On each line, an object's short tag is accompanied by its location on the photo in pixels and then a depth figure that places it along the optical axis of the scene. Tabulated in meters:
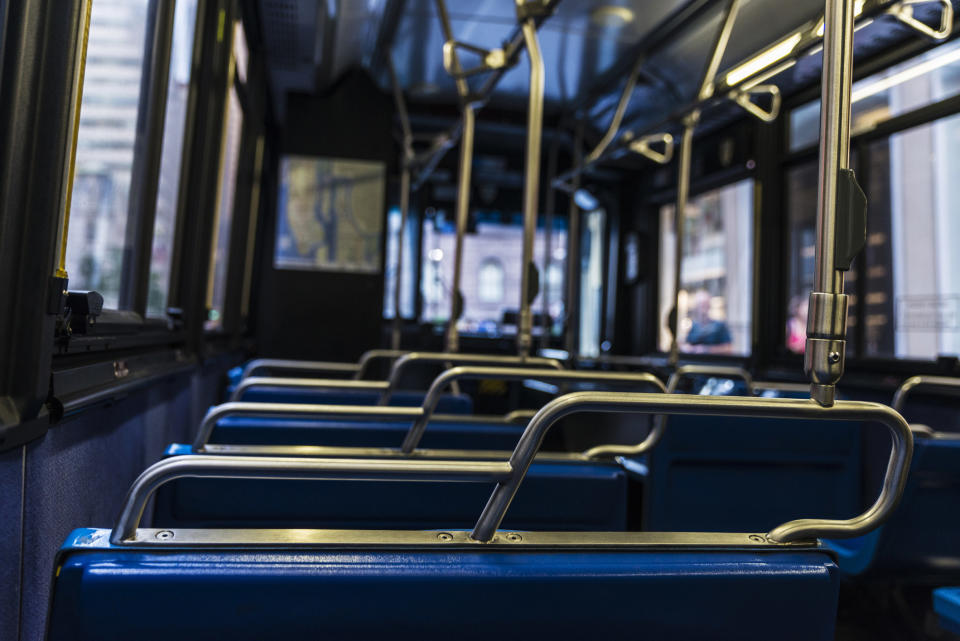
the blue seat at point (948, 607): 1.01
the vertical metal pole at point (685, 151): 2.73
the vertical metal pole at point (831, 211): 0.88
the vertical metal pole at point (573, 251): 4.27
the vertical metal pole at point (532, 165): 1.90
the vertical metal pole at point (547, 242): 4.35
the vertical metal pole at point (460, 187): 2.42
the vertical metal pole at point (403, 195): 4.05
